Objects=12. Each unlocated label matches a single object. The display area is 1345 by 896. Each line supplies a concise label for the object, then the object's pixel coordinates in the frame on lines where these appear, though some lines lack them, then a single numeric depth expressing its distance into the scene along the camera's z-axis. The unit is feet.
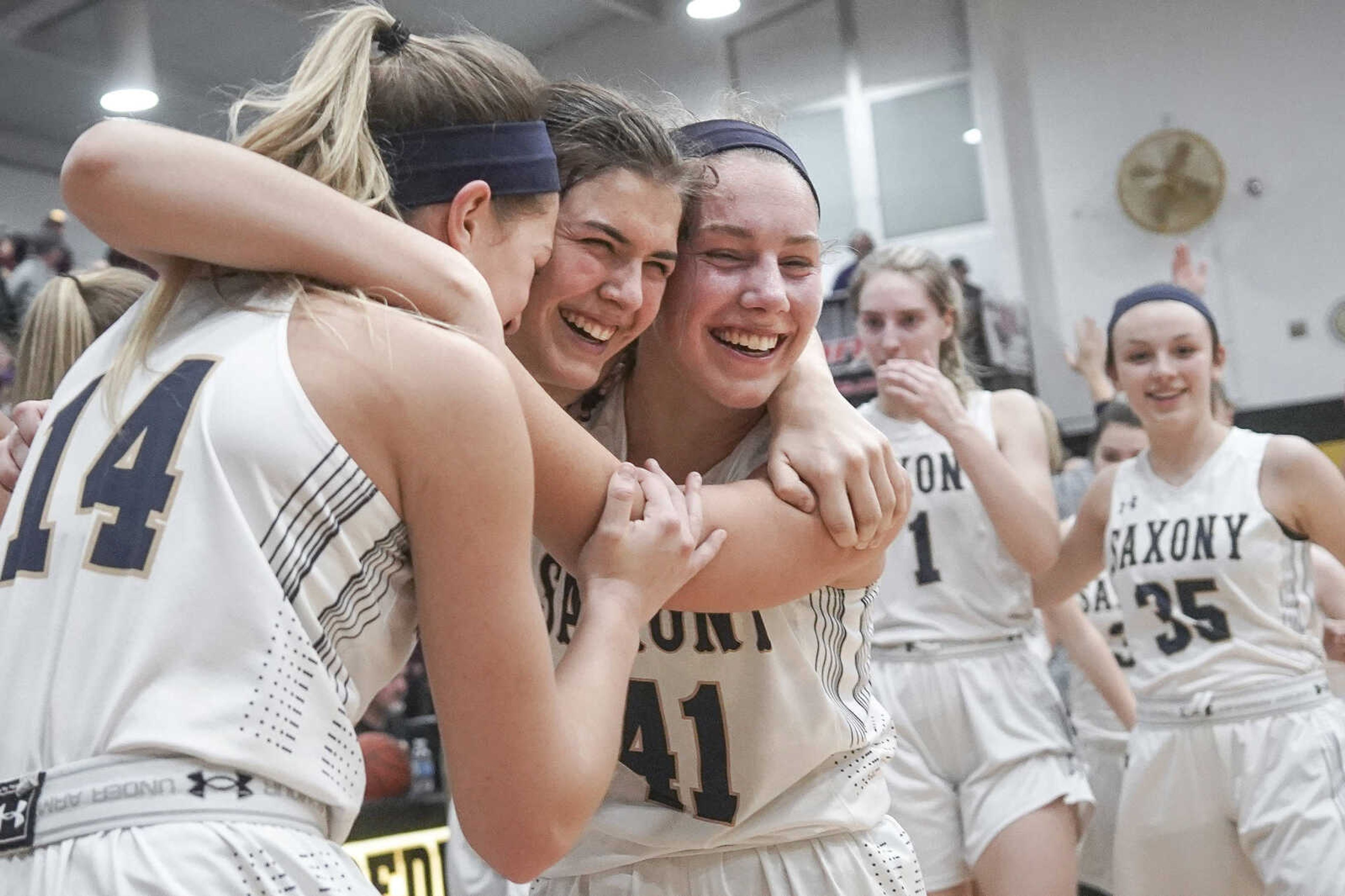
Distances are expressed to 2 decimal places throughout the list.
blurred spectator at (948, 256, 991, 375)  33.81
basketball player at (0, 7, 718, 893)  4.53
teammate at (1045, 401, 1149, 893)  18.02
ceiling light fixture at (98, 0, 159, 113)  35.22
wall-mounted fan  40.45
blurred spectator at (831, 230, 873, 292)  34.12
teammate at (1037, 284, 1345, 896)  14.57
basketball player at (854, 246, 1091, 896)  14.73
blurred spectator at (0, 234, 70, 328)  25.77
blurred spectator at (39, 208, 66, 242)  29.32
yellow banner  18.10
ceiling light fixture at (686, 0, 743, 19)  41.88
